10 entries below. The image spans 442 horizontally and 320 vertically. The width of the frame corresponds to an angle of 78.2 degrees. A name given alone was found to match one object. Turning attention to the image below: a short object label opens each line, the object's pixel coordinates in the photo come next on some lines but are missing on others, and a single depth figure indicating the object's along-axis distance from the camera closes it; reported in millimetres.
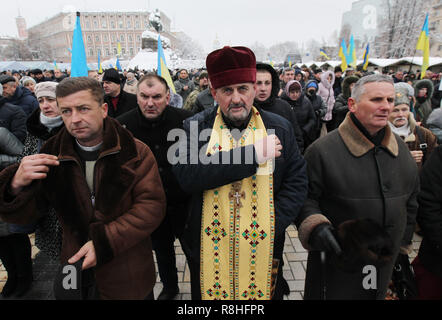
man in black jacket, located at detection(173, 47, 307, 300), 1613
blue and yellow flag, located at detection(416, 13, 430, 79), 6965
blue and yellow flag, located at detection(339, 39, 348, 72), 10362
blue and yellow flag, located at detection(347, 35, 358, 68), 10930
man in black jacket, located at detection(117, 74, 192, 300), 2529
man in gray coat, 1700
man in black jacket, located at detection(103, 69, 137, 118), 3842
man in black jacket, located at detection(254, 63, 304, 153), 2980
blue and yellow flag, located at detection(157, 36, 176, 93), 4480
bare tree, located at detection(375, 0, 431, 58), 32125
